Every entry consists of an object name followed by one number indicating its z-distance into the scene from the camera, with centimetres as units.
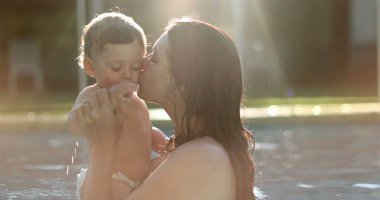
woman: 298
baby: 342
